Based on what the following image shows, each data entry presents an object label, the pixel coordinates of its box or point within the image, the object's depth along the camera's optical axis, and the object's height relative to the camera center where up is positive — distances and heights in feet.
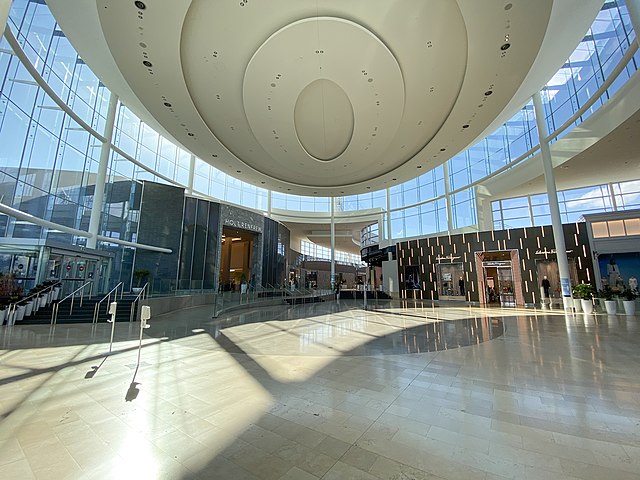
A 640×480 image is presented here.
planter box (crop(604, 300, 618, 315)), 40.37 -3.60
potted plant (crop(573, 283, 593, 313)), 42.63 -2.18
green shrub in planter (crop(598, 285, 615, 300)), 41.04 -1.68
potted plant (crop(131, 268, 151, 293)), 56.70 +1.03
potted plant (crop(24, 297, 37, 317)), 31.91 -3.02
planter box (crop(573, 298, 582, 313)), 44.24 -3.64
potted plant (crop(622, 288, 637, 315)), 38.27 -2.73
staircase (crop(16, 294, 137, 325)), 31.71 -3.94
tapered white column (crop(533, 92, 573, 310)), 45.56 +11.07
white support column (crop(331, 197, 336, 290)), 105.46 +18.09
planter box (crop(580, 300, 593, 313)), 42.50 -3.66
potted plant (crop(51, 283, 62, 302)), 37.84 -1.53
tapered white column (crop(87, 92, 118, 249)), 49.01 +18.87
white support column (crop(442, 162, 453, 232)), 81.71 +25.79
